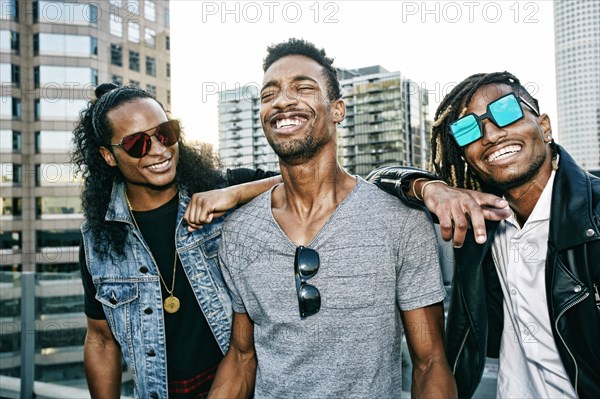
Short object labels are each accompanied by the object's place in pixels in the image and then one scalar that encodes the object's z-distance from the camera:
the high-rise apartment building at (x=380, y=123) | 89.75
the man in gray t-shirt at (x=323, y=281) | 1.85
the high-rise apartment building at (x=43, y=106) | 40.91
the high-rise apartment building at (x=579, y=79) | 128.12
